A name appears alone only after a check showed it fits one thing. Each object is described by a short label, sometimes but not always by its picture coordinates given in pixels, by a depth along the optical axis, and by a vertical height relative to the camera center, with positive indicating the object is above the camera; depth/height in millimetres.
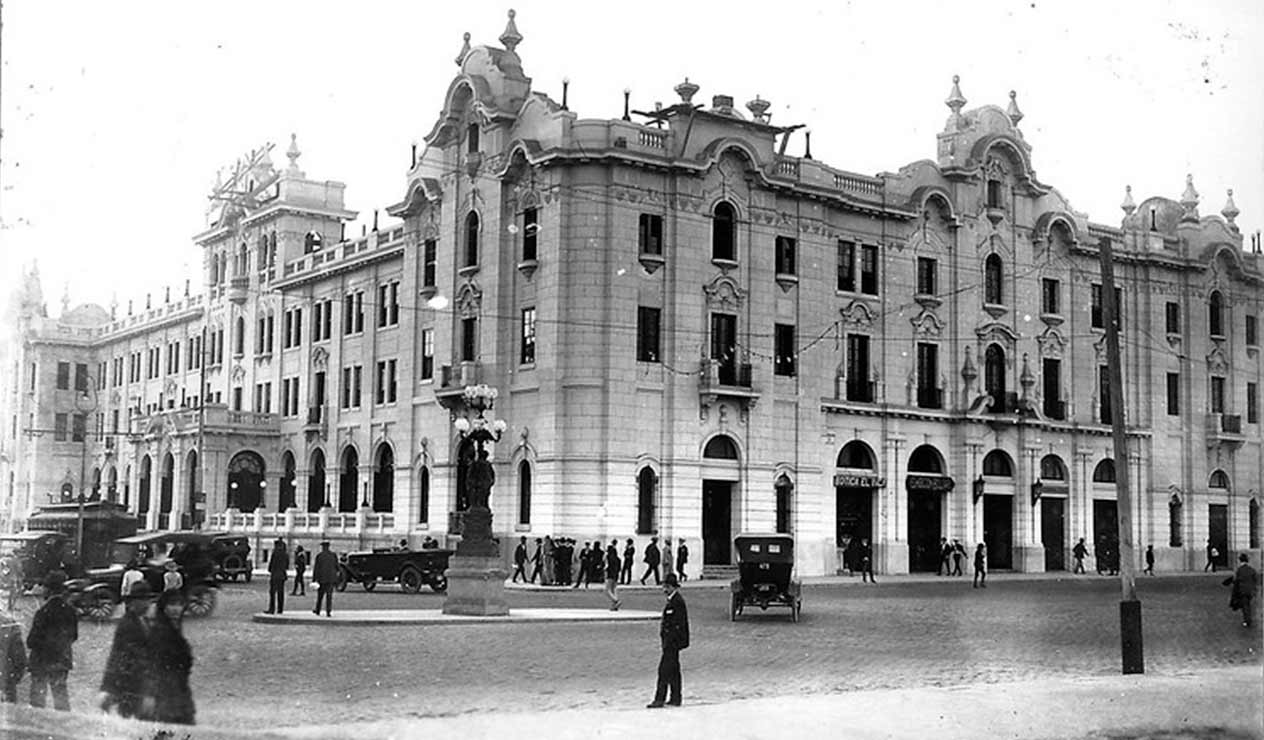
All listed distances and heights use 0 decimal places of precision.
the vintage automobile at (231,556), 34469 -1335
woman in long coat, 14500 -1790
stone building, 37719 +4376
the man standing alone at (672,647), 15742 -1501
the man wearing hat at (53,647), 14086 -1403
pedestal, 26969 -1551
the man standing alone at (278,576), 26594 -1338
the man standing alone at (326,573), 26297 -1269
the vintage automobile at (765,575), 25969 -1240
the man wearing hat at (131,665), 14570 -1695
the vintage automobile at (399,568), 36719 -1633
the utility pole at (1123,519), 19984 -138
